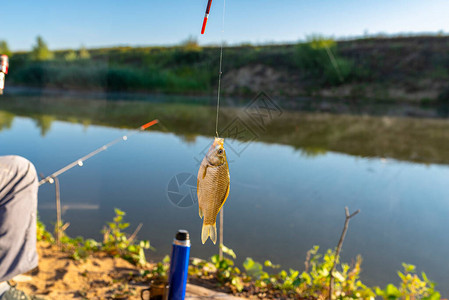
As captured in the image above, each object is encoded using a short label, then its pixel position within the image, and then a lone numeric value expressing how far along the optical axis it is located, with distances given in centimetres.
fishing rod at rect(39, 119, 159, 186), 224
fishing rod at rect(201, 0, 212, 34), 89
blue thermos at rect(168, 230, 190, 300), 180
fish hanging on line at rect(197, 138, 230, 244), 94
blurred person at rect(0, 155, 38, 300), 148
